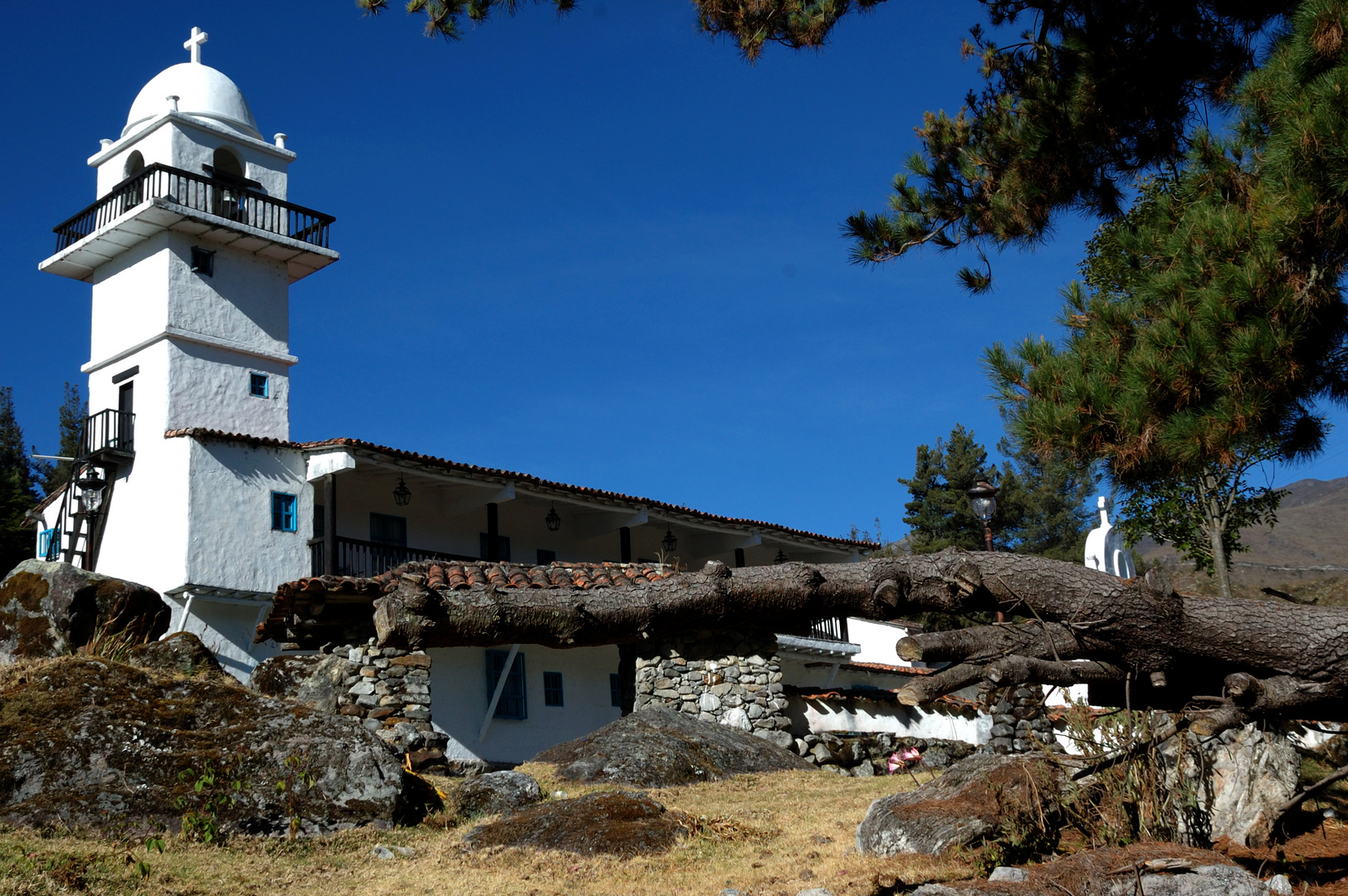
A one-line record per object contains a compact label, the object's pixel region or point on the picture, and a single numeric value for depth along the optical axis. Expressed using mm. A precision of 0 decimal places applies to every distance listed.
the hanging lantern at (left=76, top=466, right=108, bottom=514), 22531
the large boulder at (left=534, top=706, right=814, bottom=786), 11500
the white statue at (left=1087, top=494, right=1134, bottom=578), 17750
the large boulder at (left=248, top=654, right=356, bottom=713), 13523
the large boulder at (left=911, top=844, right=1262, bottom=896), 6094
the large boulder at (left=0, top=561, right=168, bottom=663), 14461
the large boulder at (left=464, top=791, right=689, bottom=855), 8312
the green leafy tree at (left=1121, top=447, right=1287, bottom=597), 19719
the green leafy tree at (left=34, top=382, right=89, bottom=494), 42444
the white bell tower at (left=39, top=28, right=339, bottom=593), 20984
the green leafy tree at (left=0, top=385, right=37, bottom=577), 29367
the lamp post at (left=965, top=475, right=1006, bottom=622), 15445
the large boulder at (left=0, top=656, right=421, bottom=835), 7938
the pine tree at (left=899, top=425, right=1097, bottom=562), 44312
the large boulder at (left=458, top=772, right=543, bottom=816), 9703
